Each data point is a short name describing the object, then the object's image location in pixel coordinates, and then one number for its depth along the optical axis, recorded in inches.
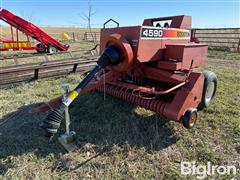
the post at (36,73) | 206.9
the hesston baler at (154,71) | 104.0
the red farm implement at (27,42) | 375.9
